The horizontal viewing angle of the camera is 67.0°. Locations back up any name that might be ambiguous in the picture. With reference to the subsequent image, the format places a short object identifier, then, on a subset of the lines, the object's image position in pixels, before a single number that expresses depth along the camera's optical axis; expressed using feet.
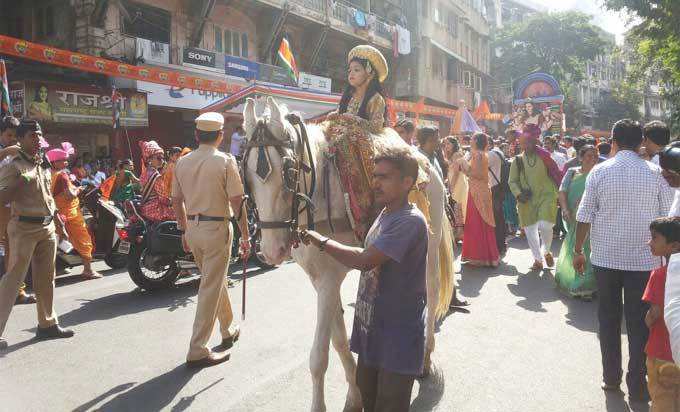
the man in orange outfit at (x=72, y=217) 22.88
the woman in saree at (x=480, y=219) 24.82
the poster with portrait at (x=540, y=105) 45.70
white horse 9.17
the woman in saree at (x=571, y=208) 19.93
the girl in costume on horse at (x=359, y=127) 10.52
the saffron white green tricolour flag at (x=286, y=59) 44.21
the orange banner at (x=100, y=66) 31.24
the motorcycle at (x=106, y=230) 25.99
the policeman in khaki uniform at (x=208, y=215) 13.42
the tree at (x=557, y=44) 141.79
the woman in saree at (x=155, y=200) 22.22
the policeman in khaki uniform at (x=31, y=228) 14.69
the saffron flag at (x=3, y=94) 27.11
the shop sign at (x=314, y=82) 69.72
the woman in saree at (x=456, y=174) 25.08
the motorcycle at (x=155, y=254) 21.02
